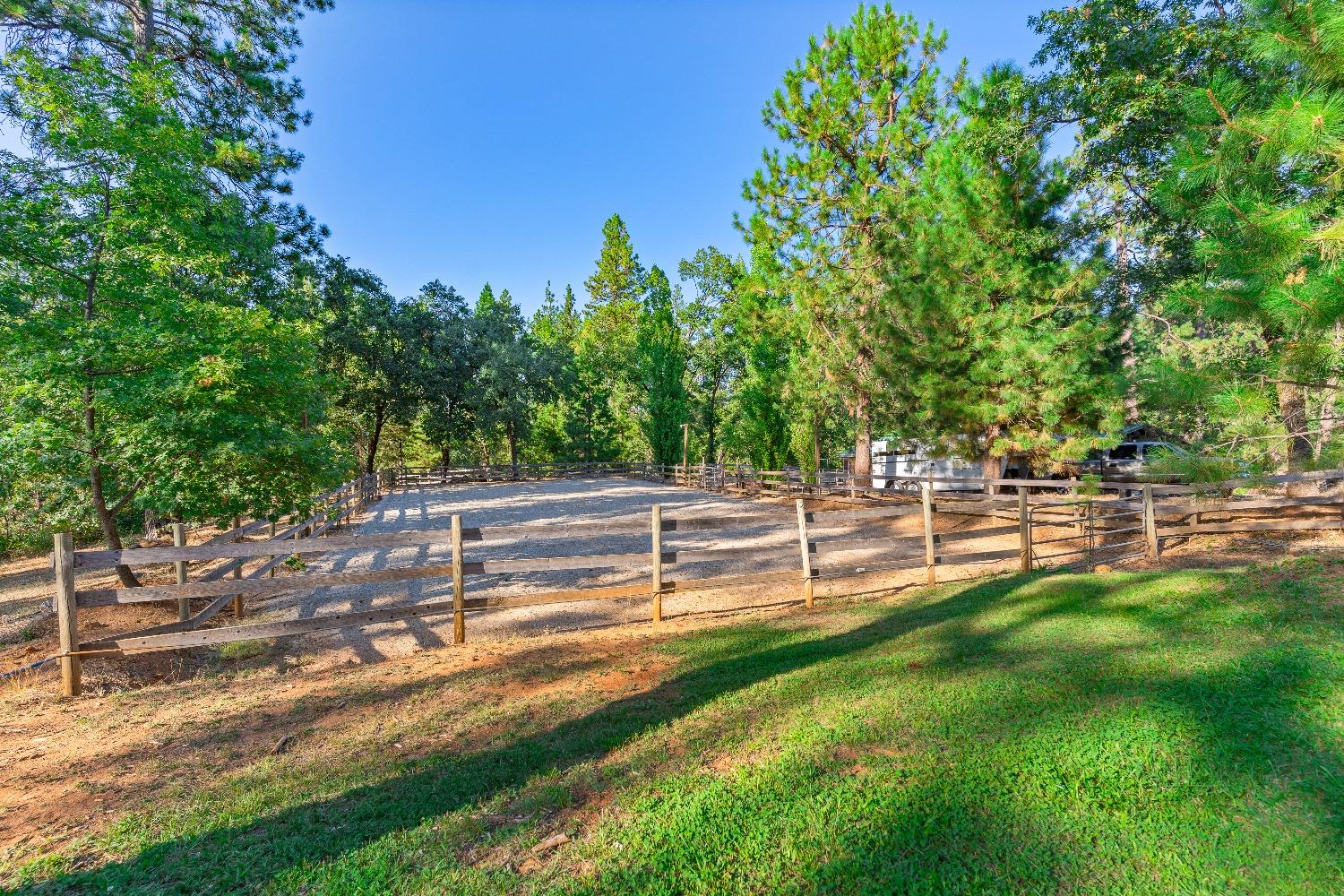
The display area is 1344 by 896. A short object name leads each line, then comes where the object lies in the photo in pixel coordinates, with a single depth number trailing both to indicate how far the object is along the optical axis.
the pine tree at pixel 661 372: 37.09
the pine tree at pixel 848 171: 16.75
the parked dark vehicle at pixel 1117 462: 17.09
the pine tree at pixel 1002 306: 11.56
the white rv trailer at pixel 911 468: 22.47
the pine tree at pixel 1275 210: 3.96
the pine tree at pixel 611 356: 44.53
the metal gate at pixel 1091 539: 8.90
